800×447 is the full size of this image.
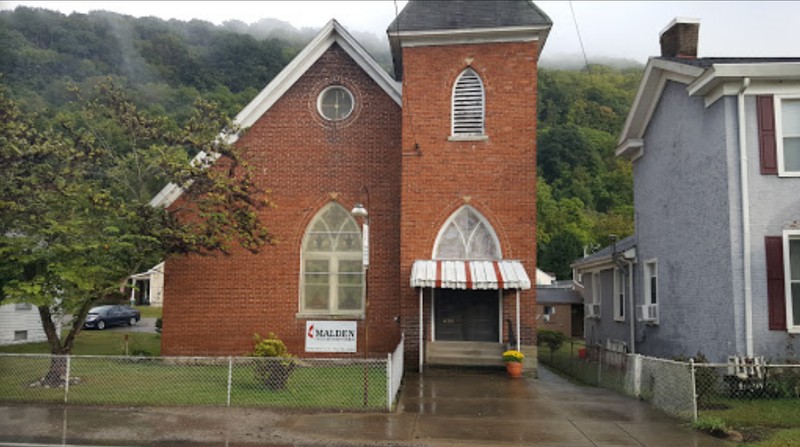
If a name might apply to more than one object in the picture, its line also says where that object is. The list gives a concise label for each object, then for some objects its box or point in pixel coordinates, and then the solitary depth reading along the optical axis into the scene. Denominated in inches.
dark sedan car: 1339.8
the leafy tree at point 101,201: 520.7
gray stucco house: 501.4
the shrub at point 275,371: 494.3
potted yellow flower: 597.9
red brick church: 642.2
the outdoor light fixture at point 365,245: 465.1
